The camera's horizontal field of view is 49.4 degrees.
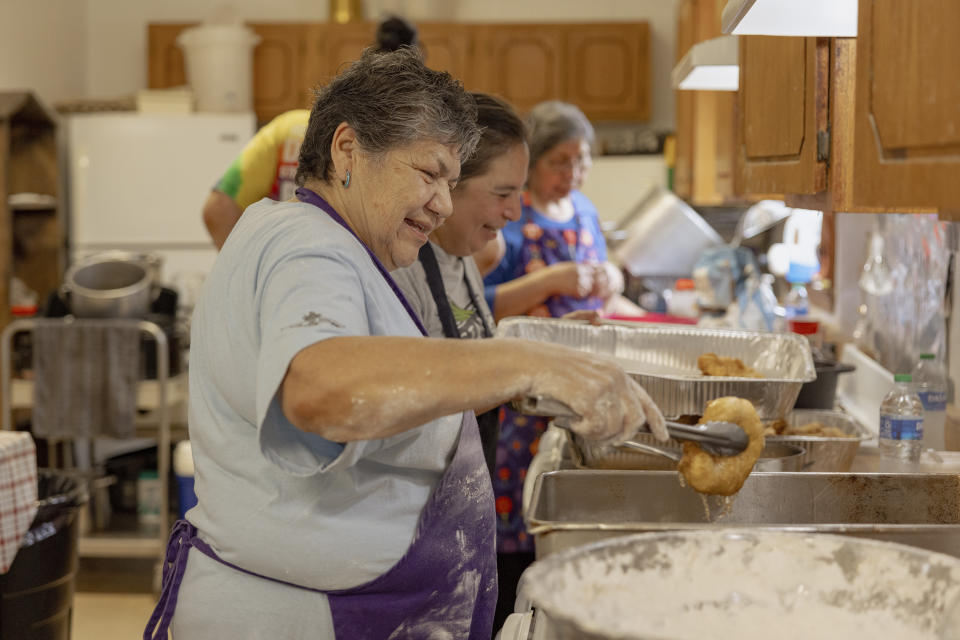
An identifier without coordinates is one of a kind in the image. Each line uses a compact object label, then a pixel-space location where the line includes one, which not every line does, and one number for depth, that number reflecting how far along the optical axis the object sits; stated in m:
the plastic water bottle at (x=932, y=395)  2.15
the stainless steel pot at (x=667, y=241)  4.55
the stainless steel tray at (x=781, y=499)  1.56
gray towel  3.69
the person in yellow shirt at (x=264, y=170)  2.58
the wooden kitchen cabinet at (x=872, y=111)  0.99
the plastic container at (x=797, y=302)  3.46
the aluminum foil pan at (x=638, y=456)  1.78
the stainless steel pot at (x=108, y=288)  3.76
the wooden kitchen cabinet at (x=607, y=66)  5.55
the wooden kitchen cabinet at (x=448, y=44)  5.46
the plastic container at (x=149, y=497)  4.18
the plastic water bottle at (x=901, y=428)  1.89
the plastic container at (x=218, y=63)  5.18
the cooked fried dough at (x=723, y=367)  1.88
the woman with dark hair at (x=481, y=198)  1.85
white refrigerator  5.08
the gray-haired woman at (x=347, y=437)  1.00
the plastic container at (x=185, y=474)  3.72
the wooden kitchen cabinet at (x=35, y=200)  4.88
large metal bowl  0.91
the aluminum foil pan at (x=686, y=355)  1.78
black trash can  2.45
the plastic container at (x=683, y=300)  4.17
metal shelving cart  3.75
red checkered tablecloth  2.30
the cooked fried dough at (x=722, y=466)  1.43
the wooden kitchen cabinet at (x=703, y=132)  3.50
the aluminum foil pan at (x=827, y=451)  1.82
